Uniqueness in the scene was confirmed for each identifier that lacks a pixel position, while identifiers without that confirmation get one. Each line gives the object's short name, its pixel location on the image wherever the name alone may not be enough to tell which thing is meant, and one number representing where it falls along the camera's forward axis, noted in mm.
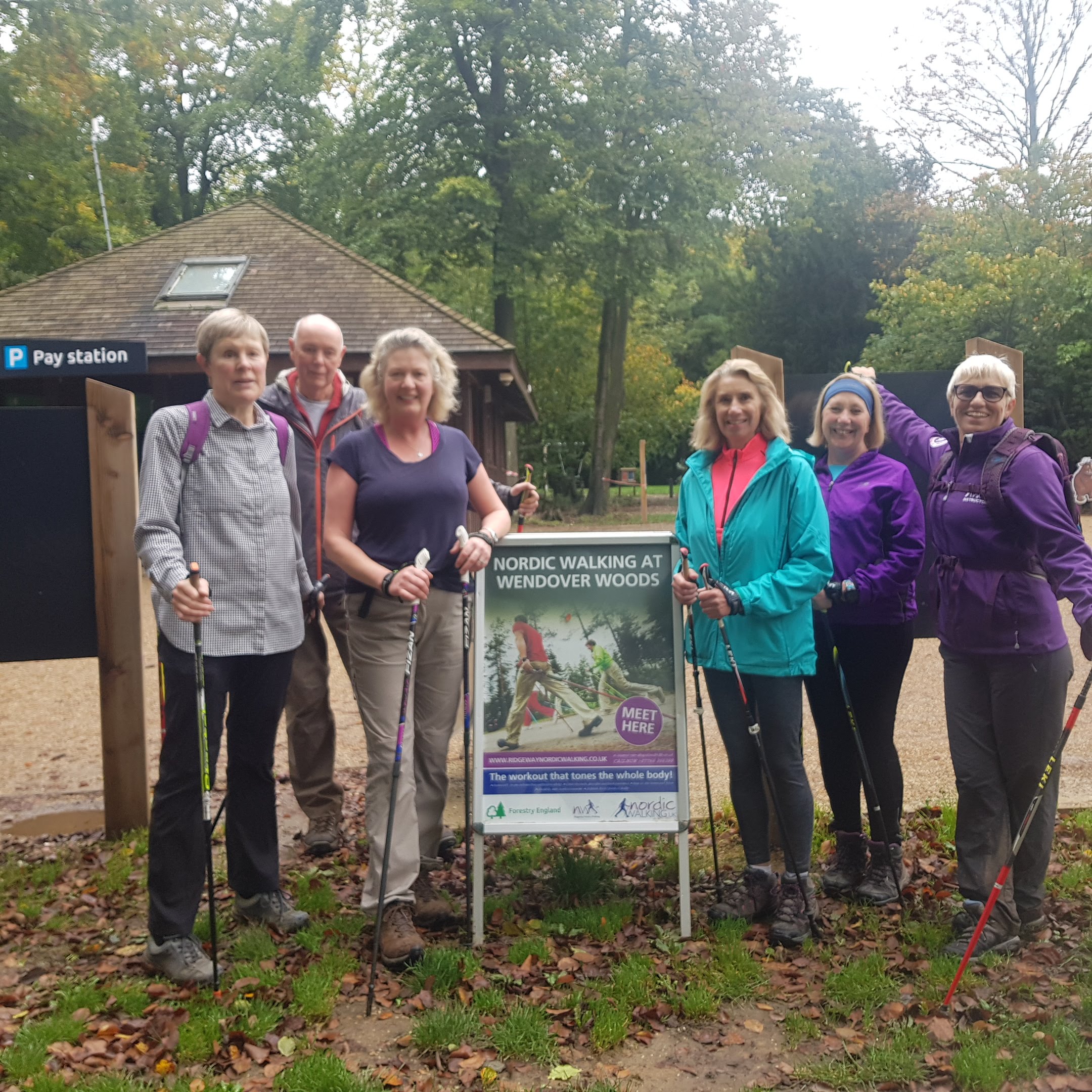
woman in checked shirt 3584
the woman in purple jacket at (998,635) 3611
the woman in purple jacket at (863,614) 4066
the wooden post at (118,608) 5020
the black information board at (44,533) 4996
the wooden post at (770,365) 4840
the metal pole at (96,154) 22391
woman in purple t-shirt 3729
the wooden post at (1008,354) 4988
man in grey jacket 4555
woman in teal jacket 3760
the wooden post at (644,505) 23766
